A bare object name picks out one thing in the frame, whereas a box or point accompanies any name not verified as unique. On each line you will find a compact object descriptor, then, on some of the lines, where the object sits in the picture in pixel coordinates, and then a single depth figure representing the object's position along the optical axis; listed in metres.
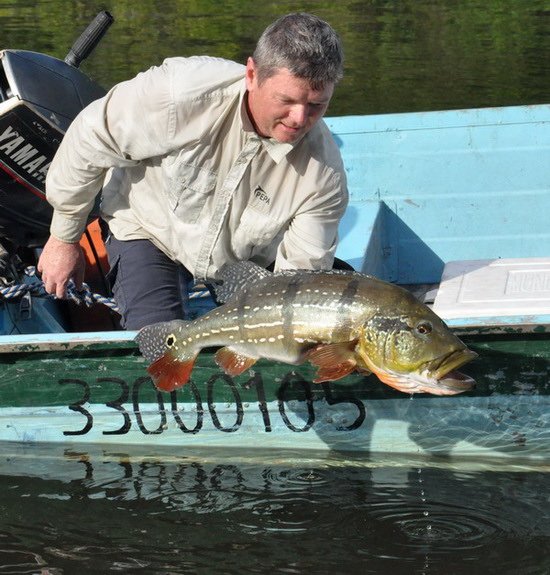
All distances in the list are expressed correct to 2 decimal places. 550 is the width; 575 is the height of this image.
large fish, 3.80
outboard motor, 5.20
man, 4.27
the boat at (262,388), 4.67
